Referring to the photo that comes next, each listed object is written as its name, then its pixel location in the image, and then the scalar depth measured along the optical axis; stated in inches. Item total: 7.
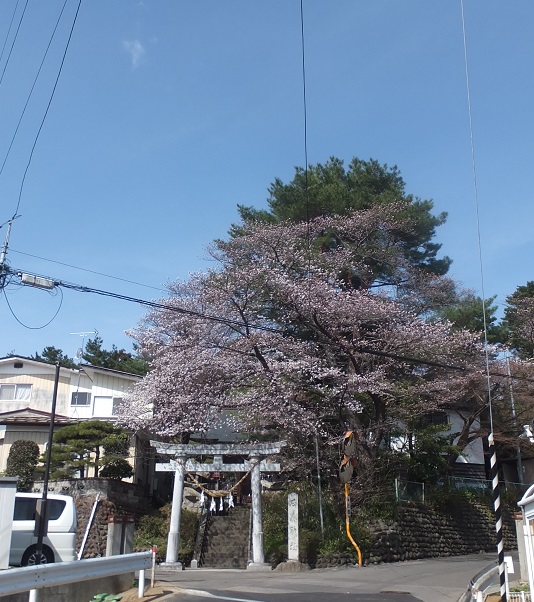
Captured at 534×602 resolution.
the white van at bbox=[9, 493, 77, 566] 542.0
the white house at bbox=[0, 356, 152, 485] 1175.0
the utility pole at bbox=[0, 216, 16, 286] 538.9
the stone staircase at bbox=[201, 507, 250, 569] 850.1
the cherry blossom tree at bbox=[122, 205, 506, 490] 927.7
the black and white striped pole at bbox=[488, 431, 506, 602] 389.9
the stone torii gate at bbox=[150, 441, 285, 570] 768.3
